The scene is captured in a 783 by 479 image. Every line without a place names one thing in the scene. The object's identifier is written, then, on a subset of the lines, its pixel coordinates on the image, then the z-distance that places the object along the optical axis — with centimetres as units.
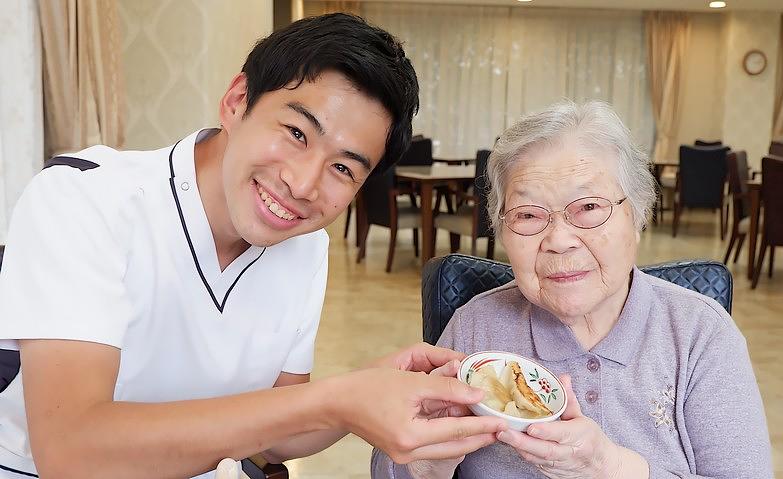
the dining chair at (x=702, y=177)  840
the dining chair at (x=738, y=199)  667
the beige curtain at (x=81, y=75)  279
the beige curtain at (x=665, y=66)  1188
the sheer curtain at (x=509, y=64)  1201
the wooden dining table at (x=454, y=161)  933
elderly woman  132
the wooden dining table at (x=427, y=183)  608
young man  101
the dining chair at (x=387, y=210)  633
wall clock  1130
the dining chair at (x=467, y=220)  579
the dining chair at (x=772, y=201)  570
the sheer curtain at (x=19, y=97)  263
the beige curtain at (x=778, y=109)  1167
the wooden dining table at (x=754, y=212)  616
